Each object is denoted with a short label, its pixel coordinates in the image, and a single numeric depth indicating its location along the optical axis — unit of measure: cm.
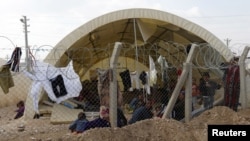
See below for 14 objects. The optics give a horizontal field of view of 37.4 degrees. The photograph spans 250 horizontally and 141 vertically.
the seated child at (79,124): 768
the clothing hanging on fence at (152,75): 1112
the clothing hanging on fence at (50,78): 924
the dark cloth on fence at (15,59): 768
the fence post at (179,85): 689
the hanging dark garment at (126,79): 1415
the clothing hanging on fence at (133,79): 1287
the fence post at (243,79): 772
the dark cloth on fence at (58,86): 965
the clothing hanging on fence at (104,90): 749
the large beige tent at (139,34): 1248
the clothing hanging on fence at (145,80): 1126
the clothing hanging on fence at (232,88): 834
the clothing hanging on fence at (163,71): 1279
